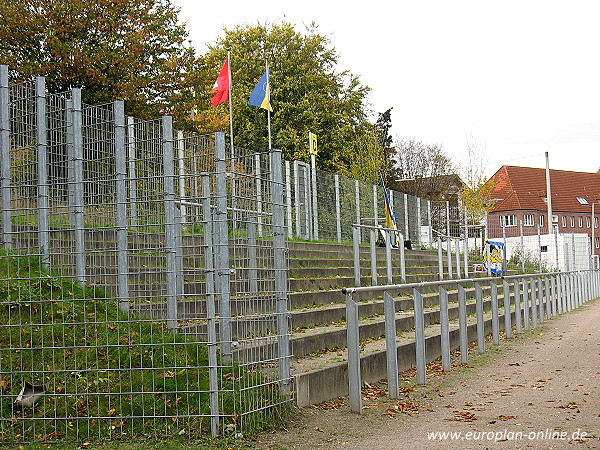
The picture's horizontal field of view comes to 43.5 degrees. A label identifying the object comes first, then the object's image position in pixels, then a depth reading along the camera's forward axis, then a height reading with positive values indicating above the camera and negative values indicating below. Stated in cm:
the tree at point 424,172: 5875 +681
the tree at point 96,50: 2041 +619
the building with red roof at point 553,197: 7964 +604
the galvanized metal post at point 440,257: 2061 -6
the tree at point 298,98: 4288 +952
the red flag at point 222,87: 2398 +561
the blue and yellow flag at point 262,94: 2423 +542
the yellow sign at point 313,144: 2661 +412
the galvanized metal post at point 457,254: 2309 +1
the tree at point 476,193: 4622 +381
